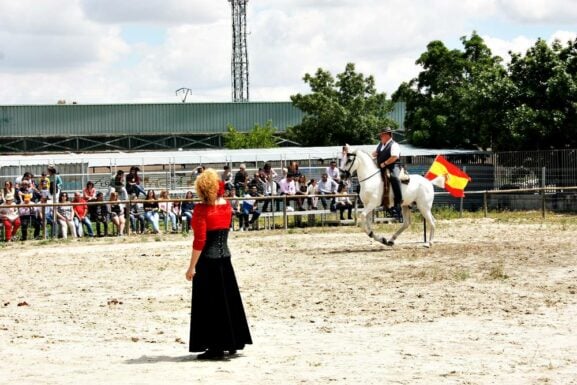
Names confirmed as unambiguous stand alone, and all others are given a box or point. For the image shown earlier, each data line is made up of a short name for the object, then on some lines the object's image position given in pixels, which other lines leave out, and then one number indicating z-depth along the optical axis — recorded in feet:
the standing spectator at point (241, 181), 105.29
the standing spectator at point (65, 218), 93.26
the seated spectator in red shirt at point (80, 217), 94.53
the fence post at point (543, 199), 110.61
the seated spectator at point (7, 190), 92.84
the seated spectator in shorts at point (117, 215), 95.73
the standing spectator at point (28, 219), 92.43
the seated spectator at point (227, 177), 103.40
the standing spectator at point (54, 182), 95.93
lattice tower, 232.94
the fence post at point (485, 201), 111.96
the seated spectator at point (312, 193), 104.83
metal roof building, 213.46
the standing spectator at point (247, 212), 100.22
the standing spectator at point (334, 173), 109.40
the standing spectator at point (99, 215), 95.45
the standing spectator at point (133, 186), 100.27
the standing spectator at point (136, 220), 97.39
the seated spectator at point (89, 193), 96.84
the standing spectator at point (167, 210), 98.32
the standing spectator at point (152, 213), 96.63
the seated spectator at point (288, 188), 104.63
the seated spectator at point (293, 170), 106.73
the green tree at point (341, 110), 206.28
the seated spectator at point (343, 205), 104.53
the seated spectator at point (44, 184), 98.37
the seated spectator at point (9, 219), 91.25
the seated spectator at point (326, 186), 106.93
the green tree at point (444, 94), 182.19
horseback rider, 75.31
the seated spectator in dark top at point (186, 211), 98.37
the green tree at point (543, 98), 144.77
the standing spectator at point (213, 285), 35.78
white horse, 76.54
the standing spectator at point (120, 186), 98.32
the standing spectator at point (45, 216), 92.94
